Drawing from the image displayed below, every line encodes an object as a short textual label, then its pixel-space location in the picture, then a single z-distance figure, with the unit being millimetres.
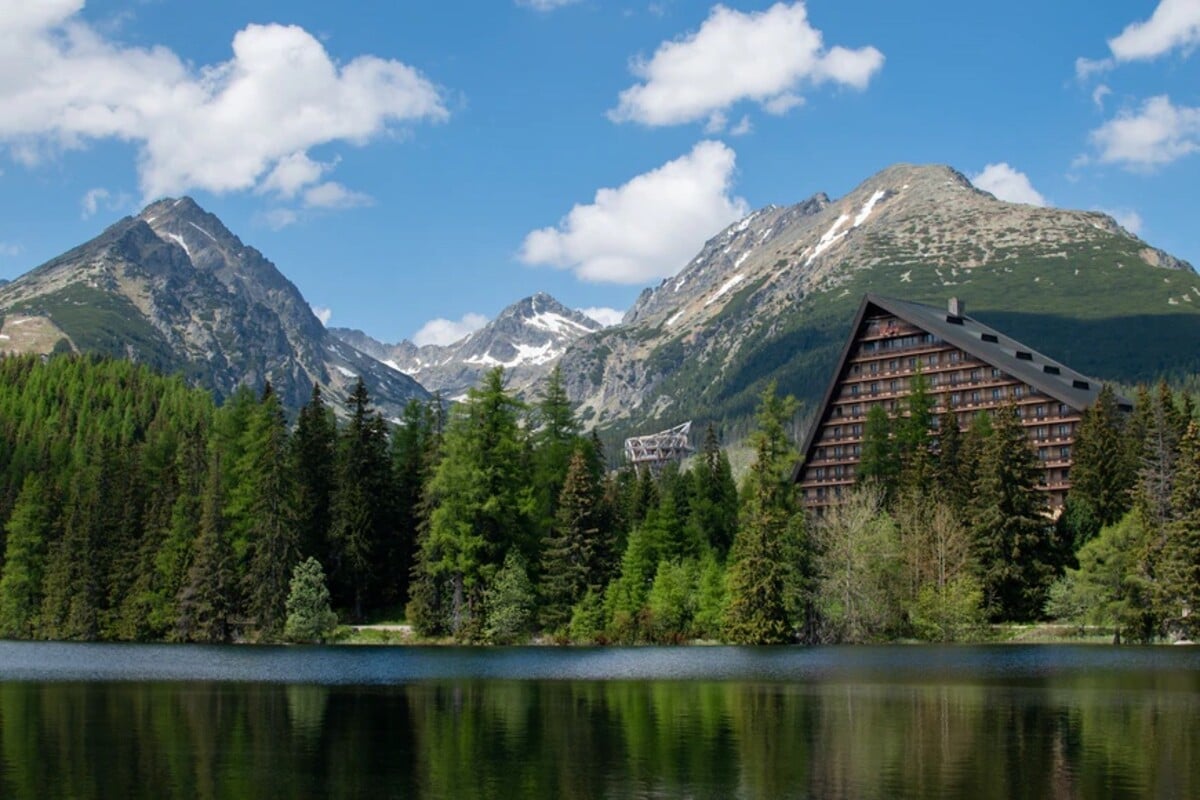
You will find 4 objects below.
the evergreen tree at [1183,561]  87256
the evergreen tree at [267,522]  106438
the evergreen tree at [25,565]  129375
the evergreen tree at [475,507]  105062
